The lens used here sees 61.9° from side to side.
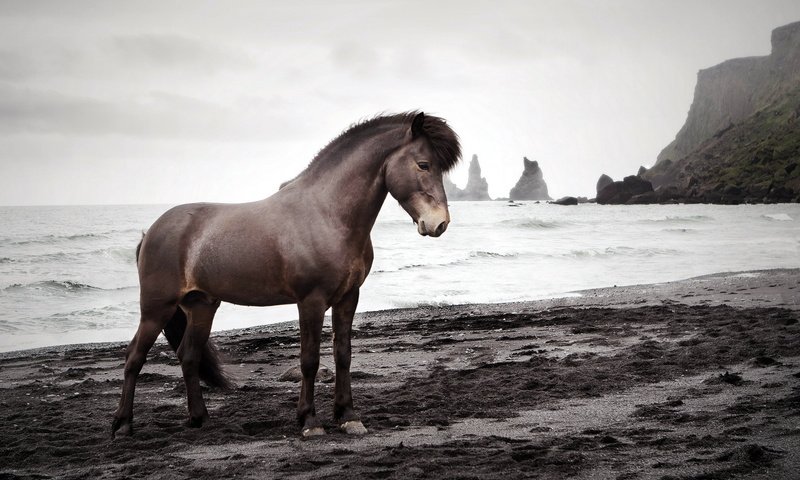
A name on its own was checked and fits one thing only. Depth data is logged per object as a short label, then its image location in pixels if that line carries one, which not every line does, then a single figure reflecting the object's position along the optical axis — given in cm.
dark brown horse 510
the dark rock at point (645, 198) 9625
